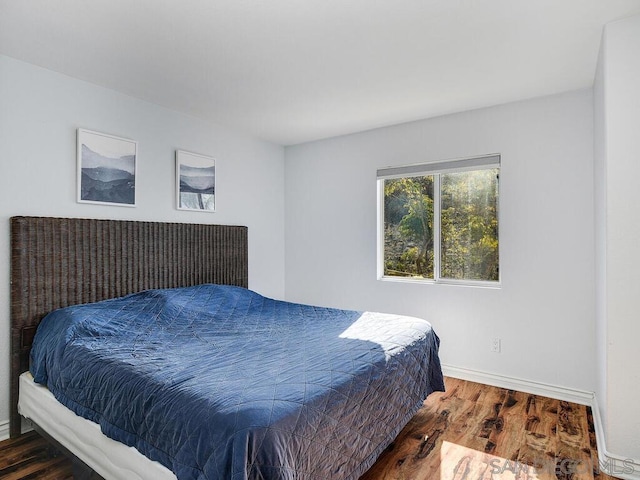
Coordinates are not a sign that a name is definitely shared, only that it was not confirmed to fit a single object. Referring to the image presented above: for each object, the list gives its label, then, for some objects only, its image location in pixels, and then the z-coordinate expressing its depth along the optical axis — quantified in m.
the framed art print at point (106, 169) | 2.81
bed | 1.44
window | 3.45
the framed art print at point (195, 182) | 3.49
